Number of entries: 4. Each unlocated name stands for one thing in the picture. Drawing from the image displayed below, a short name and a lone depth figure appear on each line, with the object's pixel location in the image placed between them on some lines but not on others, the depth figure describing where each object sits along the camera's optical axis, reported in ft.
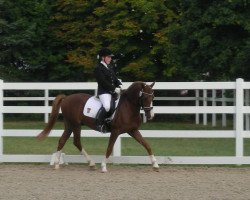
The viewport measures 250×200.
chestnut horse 41.47
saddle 42.14
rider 41.83
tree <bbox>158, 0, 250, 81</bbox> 82.62
